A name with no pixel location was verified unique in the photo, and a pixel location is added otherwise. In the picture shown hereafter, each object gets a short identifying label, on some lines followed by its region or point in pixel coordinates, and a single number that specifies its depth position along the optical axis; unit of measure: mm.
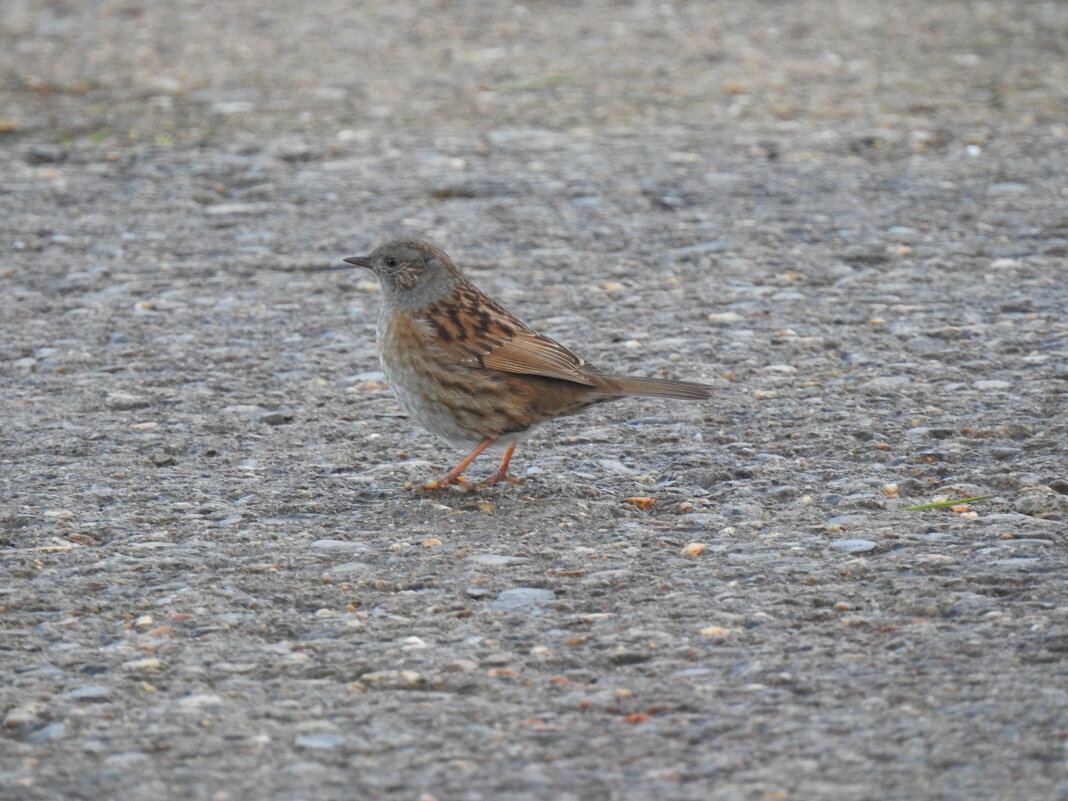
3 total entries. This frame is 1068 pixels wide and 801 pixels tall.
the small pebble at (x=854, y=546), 9086
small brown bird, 10617
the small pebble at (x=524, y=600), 8453
